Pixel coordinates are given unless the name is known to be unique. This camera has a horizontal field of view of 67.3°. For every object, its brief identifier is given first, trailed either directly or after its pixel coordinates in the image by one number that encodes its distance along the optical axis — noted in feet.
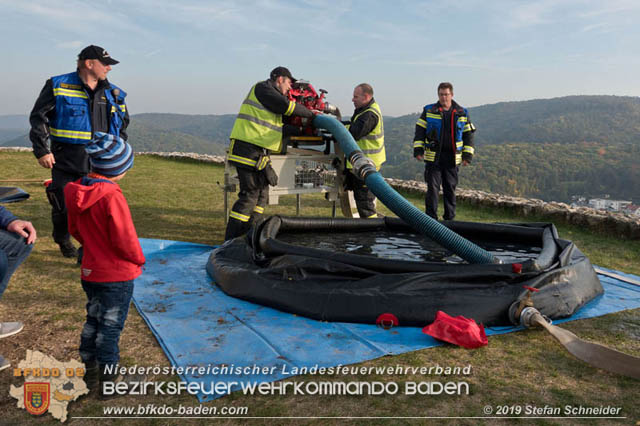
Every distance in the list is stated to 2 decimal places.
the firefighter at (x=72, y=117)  13.91
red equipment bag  9.35
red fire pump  18.26
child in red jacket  7.05
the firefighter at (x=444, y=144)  21.81
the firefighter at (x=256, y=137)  16.48
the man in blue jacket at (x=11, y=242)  8.14
